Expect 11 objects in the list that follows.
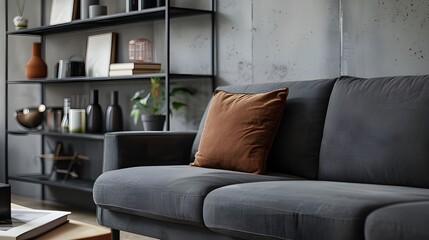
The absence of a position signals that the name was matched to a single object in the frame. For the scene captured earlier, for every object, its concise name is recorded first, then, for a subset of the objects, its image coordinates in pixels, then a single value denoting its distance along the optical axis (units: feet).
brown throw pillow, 10.67
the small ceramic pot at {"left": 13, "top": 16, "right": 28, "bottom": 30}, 18.69
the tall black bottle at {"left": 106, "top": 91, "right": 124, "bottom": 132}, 16.69
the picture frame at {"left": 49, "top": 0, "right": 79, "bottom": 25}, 17.42
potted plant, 15.01
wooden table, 7.26
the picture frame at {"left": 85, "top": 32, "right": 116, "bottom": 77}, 16.97
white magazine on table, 7.16
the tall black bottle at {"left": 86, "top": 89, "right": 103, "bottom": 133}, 17.04
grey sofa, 7.51
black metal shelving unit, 14.38
